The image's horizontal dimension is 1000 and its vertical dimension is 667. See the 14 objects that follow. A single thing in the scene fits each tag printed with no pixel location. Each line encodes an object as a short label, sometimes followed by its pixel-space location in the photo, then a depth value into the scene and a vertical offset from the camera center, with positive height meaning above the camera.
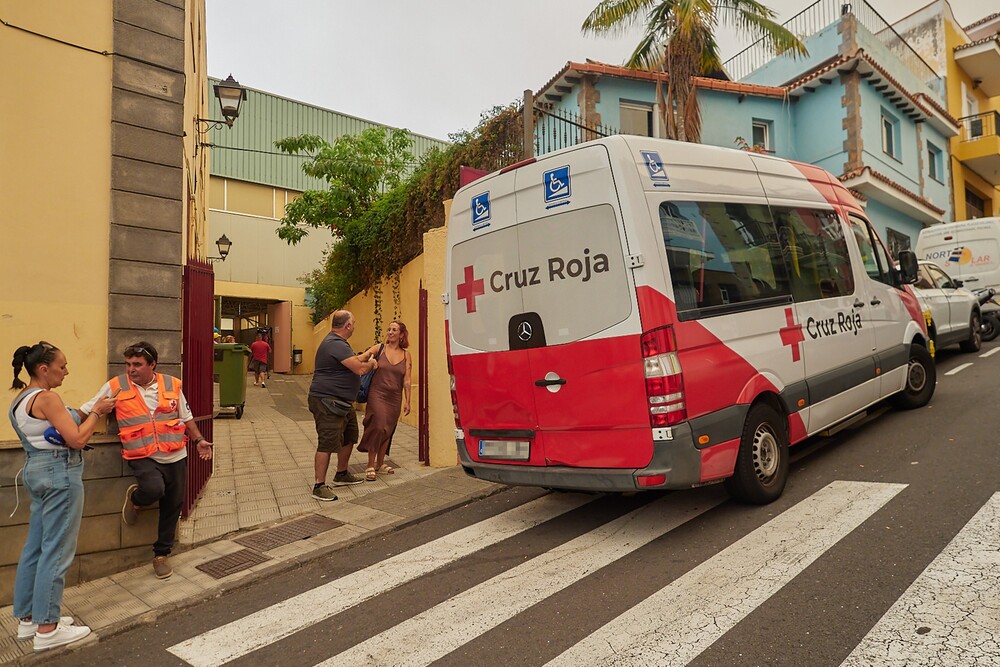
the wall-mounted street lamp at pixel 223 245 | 19.49 +3.63
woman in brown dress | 6.94 -0.47
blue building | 14.45 +6.19
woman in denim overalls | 3.64 -0.75
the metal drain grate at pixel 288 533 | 5.15 -1.47
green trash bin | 12.24 -0.30
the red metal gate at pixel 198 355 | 5.90 +0.05
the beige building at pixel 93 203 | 4.57 +1.21
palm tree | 11.98 +6.15
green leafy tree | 17.81 +5.26
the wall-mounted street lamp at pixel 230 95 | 9.42 +3.96
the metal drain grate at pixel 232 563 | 4.62 -1.53
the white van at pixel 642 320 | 4.15 +0.25
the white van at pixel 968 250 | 12.43 +2.03
